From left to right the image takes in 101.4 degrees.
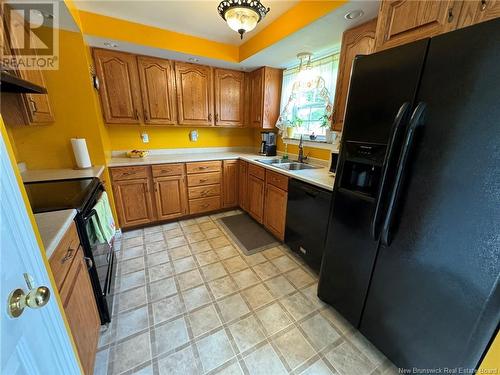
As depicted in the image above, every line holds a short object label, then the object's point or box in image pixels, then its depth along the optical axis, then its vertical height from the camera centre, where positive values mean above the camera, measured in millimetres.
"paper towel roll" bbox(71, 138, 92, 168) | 1976 -274
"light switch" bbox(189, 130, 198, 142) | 3299 -145
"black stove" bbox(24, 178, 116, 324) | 1156 -497
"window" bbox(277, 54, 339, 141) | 2434 +381
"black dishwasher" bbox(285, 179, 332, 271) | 1810 -850
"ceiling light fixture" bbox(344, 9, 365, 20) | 1520 +847
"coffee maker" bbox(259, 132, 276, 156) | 3237 -239
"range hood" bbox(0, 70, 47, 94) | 1035 +208
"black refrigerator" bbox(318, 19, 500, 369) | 816 -299
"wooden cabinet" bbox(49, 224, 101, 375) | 875 -814
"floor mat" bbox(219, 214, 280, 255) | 2445 -1356
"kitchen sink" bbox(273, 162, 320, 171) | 2656 -472
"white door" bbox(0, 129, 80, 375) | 467 -427
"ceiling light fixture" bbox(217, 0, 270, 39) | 1502 +842
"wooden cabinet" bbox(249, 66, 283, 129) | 2992 +466
